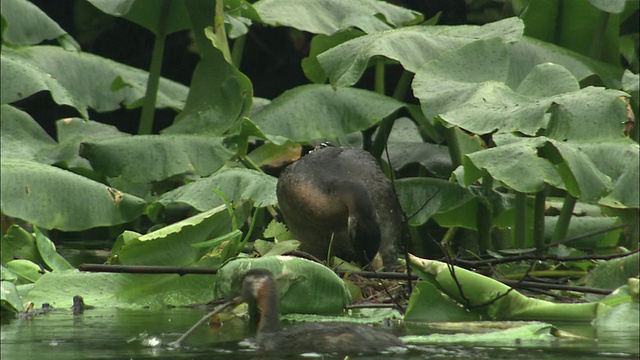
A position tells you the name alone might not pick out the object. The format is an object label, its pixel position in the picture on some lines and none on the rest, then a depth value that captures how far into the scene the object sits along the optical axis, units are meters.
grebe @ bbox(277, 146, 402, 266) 14.45
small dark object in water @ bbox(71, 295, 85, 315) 12.39
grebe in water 9.27
